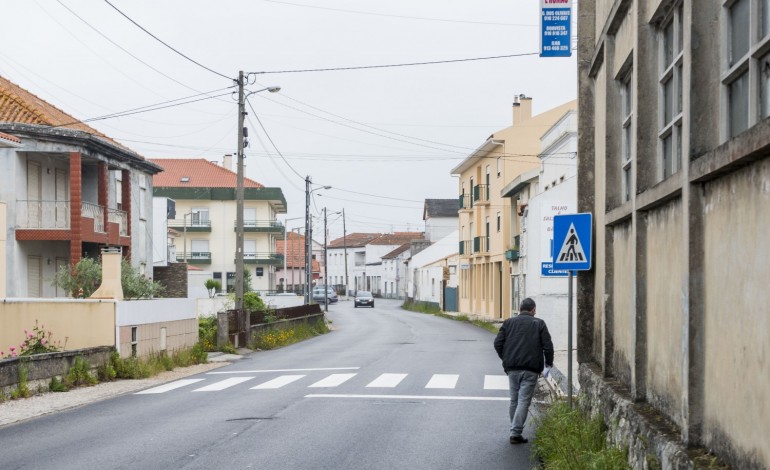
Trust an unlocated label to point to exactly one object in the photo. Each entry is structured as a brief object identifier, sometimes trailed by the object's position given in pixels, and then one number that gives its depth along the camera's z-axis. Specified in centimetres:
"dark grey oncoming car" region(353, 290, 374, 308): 8325
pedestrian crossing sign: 1168
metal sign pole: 1111
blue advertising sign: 1548
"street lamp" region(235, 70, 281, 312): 3050
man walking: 1109
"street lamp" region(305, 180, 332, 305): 5681
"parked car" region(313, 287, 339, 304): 9172
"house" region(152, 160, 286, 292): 7450
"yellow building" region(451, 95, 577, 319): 4988
